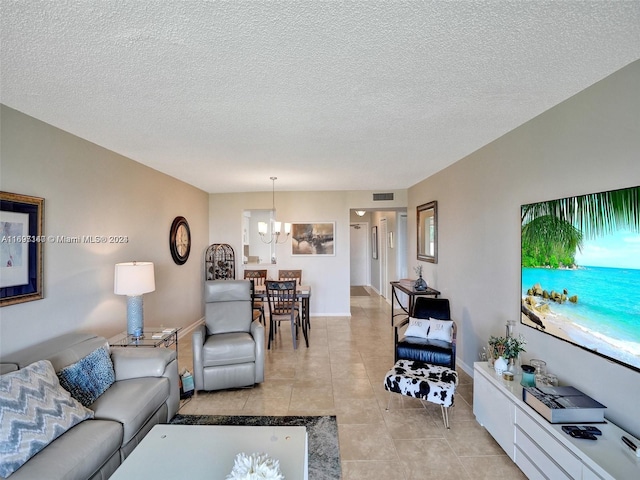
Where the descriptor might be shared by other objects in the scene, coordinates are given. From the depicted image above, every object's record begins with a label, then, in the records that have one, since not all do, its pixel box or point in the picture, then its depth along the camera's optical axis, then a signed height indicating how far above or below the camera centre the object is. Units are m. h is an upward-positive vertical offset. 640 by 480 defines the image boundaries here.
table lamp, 3.00 -0.36
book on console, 1.74 -0.95
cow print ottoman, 2.55 -1.19
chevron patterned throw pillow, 1.50 -0.88
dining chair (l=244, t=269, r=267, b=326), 5.60 -0.54
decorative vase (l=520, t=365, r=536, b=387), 2.15 -0.95
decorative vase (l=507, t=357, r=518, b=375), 2.38 -0.95
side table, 2.92 -0.88
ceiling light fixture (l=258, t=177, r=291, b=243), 5.23 +0.37
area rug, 2.11 -1.53
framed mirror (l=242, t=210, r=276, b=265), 6.34 +0.13
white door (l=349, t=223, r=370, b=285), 10.36 -0.29
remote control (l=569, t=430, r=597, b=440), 1.62 -1.03
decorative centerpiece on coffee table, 1.27 -0.95
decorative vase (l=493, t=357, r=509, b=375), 2.39 -0.95
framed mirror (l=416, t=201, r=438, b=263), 4.57 +0.22
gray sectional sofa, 1.58 -1.05
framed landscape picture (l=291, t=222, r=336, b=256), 6.23 +0.15
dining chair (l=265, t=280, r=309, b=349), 4.41 -0.79
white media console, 1.47 -1.13
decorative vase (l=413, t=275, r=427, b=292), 4.57 -0.60
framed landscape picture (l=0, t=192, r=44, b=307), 2.17 +0.03
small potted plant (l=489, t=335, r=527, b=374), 2.37 -0.85
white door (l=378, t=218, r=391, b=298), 7.97 -0.43
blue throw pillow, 2.06 -0.90
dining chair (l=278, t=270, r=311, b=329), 5.90 -0.53
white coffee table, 1.54 -1.13
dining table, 4.73 -0.75
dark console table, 4.44 -0.67
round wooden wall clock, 4.66 +0.15
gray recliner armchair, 3.14 -1.09
